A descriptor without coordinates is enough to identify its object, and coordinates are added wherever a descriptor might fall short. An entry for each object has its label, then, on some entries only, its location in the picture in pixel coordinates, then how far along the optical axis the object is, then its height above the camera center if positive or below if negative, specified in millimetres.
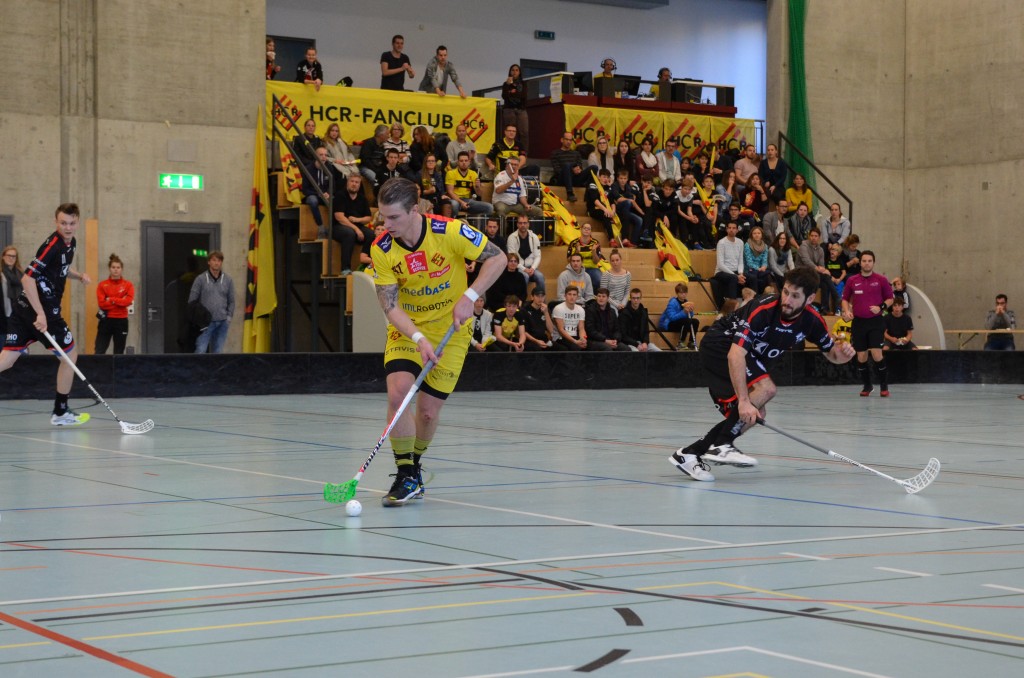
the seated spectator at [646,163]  23797 +2277
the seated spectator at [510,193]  20969 +1583
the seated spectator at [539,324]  19141 -307
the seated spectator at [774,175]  24666 +2180
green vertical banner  26641 +3786
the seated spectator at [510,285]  19406 +213
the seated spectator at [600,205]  22562 +1501
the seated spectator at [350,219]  19609 +1109
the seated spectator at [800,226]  23766 +1250
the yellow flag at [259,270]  20703 +436
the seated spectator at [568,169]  23125 +2122
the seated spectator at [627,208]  22719 +1476
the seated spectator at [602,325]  19594 -329
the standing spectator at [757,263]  22203 +593
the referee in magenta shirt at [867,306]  17391 -54
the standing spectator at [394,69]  23312 +3739
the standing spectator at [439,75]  23594 +3732
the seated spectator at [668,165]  23984 +2261
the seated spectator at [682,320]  20906 -274
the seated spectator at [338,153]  20625 +2131
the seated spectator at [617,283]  20453 +255
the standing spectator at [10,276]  16438 +272
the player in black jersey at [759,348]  7852 -266
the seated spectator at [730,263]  21984 +585
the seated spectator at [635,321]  20156 -279
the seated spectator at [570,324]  19312 -310
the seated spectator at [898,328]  21875 -401
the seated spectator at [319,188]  19922 +1593
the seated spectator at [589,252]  20672 +712
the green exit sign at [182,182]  20422 +1676
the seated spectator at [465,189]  20608 +1630
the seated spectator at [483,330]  18828 -384
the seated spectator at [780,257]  22516 +704
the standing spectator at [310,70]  22406 +3597
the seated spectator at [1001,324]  24797 -381
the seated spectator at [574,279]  19969 +305
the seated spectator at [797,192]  24781 +1895
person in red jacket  18266 -115
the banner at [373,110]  22141 +3036
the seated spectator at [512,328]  18875 -358
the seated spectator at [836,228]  24328 +1241
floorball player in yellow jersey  6785 +17
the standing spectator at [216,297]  18578 +41
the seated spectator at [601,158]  23250 +2312
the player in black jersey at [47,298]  10922 +14
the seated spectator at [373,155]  20422 +2067
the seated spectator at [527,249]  19734 +722
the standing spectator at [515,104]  24078 +3310
